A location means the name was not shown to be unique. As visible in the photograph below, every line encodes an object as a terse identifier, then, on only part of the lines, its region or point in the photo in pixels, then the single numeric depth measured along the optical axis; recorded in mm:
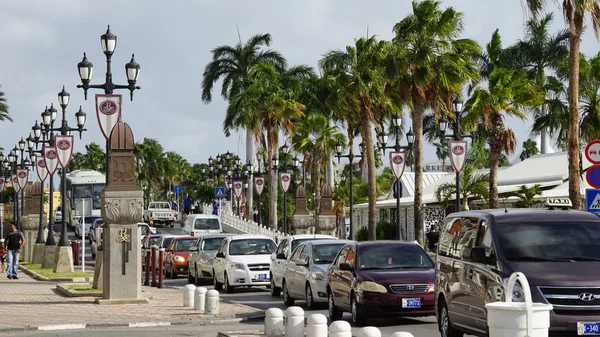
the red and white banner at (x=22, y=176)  54906
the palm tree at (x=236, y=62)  72062
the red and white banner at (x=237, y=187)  64712
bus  72456
